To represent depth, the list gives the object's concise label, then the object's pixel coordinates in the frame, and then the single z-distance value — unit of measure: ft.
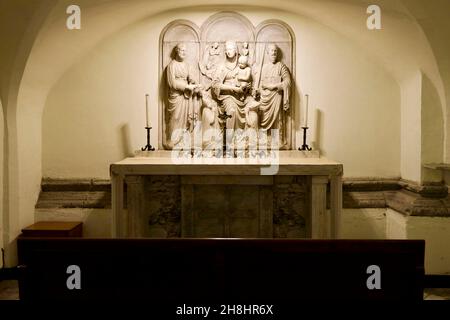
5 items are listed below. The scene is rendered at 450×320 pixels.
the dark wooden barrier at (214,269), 8.18
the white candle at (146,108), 16.29
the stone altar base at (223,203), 13.93
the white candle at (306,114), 16.53
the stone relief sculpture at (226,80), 16.94
